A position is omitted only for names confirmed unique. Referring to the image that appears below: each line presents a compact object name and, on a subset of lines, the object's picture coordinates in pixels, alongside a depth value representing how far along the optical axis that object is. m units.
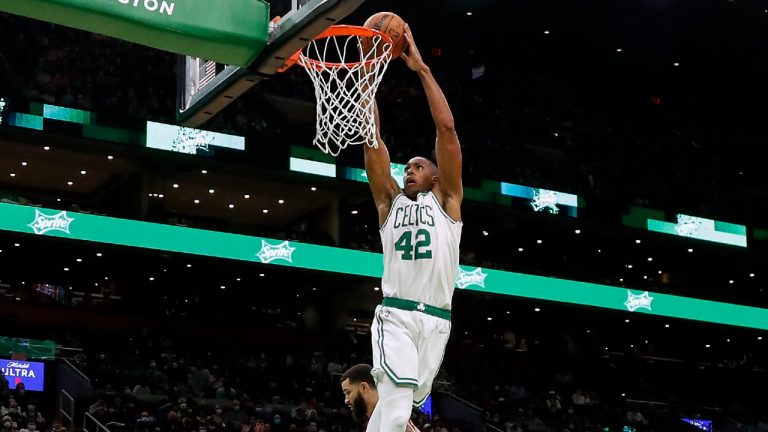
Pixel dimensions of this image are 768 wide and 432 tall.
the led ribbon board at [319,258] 26.80
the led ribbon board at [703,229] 34.09
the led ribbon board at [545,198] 32.25
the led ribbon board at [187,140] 27.67
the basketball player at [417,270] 7.01
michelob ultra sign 22.88
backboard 7.84
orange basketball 7.70
